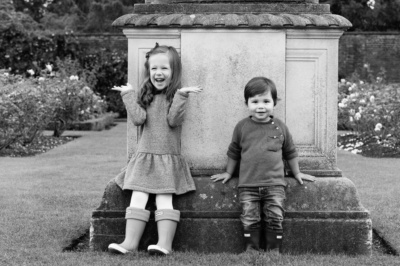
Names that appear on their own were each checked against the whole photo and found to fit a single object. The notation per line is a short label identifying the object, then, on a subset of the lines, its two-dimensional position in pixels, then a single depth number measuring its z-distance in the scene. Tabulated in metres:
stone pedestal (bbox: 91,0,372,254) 4.30
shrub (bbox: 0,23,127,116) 18.98
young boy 4.16
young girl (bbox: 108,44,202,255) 4.19
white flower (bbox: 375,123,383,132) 11.00
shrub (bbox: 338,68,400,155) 11.21
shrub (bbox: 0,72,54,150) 10.54
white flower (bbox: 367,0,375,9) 28.16
